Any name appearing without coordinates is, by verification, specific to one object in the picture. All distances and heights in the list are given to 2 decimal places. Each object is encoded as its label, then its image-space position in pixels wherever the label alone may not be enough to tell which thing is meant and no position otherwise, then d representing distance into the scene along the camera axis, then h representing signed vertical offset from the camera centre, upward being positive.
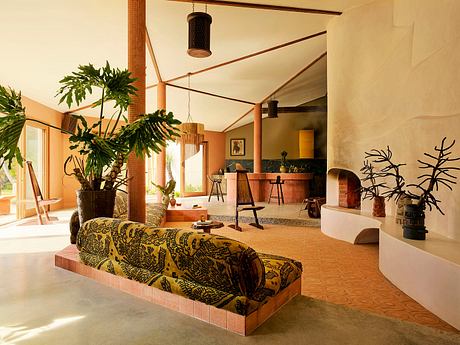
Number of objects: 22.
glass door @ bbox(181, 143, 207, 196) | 11.56 -0.09
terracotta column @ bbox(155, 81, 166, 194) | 6.66 +0.29
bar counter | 8.55 -0.41
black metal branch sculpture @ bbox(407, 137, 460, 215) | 2.71 -0.02
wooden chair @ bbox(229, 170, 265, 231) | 5.56 -0.45
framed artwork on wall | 12.06 +0.94
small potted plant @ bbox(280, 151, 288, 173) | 9.15 +0.18
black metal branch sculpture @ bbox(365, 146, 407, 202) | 3.55 +0.07
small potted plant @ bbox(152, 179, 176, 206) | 5.97 -0.39
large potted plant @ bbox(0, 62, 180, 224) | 2.33 +0.27
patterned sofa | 1.50 -0.52
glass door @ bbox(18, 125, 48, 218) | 6.39 +0.15
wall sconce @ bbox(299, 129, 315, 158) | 10.44 +0.92
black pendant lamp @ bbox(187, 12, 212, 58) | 3.86 +1.77
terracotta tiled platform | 1.48 -0.72
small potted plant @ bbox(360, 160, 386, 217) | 4.17 -0.26
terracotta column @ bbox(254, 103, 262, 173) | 9.14 +0.98
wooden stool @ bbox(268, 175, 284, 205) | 8.21 -0.44
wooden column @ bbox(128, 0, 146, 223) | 3.17 +0.88
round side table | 3.86 -0.71
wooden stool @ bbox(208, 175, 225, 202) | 9.35 -0.31
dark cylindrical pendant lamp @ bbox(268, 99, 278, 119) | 8.28 +1.70
